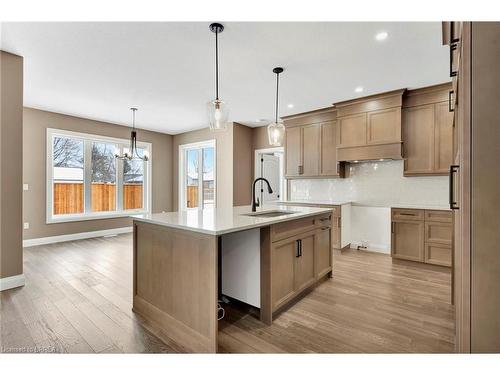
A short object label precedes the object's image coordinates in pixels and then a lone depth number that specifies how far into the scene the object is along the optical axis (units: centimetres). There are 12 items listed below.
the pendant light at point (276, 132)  289
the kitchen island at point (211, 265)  167
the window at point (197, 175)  645
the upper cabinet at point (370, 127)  382
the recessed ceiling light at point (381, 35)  235
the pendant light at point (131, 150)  468
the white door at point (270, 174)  628
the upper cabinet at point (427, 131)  354
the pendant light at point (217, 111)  228
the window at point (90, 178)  503
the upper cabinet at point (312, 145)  464
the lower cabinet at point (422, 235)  329
